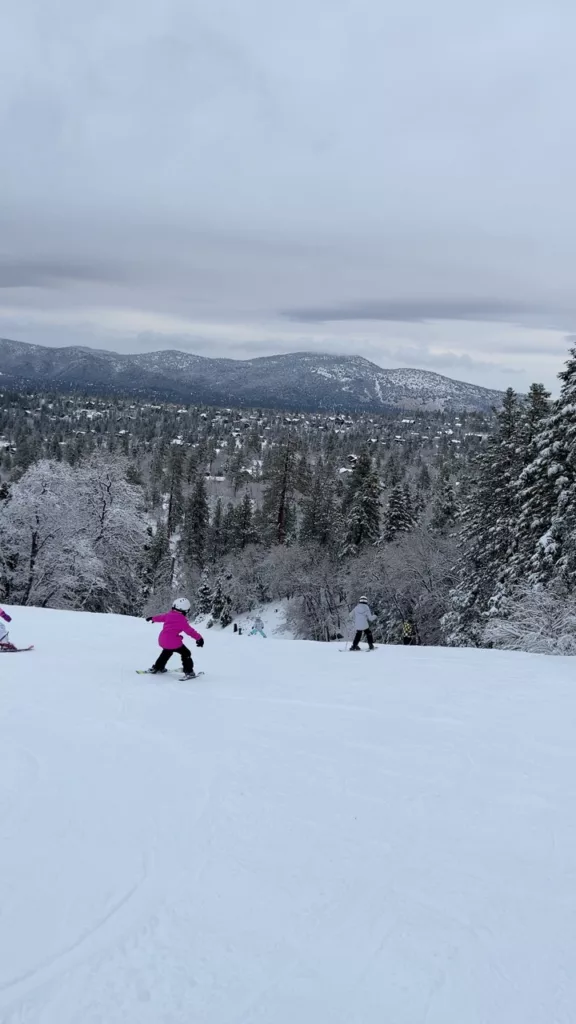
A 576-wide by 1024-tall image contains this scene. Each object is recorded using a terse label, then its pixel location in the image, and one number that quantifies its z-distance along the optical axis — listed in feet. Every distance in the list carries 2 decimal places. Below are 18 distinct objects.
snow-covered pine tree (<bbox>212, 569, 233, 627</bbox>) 169.63
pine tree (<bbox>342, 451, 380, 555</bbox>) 156.46
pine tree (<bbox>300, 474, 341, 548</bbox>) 182.29
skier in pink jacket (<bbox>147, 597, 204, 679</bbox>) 35.07
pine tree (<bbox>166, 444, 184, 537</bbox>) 286.87
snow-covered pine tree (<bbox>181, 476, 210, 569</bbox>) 241.14
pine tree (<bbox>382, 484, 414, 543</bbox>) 149.59
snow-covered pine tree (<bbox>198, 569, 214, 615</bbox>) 174.81
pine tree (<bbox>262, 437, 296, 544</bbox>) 171.53
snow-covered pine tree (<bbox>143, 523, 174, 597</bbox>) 200.85
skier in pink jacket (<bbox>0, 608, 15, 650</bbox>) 41.81
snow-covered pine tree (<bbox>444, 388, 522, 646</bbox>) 90.94
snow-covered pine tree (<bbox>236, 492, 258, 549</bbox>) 228.02
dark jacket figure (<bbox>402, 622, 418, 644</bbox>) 115.50
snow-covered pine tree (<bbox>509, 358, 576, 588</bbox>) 62.54
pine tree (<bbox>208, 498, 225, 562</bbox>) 246.68
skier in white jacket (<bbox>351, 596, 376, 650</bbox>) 48.19
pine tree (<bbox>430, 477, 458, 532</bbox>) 192.34
